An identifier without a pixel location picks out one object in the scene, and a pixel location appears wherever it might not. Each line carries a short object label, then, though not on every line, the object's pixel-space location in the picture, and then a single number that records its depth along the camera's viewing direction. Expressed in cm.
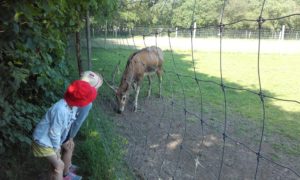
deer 457
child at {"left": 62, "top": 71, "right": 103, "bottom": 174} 218
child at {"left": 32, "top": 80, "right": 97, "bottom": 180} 193
